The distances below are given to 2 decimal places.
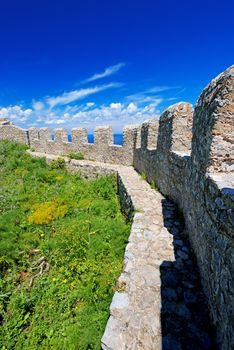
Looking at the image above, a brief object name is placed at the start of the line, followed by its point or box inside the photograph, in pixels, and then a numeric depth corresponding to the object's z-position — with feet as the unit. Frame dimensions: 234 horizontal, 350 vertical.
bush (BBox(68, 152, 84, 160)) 46.45
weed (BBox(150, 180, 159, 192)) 24.29
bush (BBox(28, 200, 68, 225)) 24.94
